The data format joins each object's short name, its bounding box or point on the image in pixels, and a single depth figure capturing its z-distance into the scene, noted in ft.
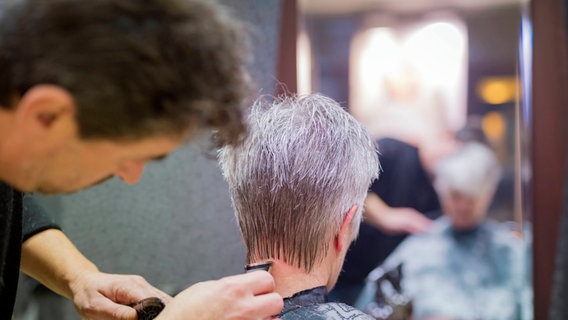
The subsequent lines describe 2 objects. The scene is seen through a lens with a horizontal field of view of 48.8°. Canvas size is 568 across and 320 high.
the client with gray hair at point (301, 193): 4.40
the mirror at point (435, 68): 8.42
